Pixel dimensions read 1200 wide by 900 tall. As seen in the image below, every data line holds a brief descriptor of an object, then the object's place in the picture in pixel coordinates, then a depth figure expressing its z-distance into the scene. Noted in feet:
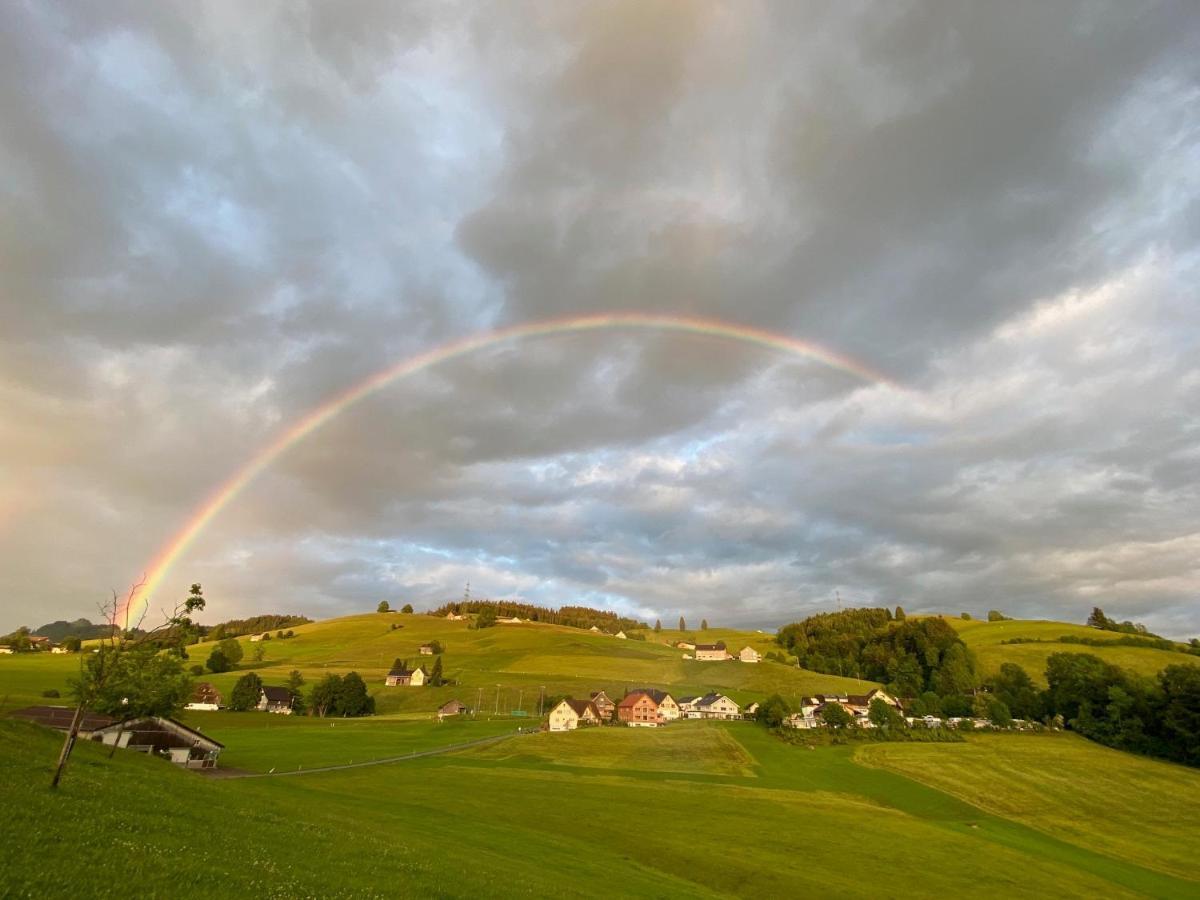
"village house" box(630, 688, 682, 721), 558.15
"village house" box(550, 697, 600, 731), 452.47
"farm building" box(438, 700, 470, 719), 500.16
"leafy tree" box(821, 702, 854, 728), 396.16
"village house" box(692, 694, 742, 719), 540.52
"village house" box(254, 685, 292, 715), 506.89
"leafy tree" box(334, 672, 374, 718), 498.69
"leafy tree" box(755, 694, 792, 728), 410.10
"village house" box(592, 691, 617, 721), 524.65
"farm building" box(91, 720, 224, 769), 229.04
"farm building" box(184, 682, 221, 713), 494.18
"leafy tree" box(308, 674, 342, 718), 506.89
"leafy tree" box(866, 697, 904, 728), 398.21
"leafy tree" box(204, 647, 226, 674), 643.04
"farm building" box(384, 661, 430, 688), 615.16
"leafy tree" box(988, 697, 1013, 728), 444.55
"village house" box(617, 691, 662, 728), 538.88
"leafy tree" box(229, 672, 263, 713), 475.72
